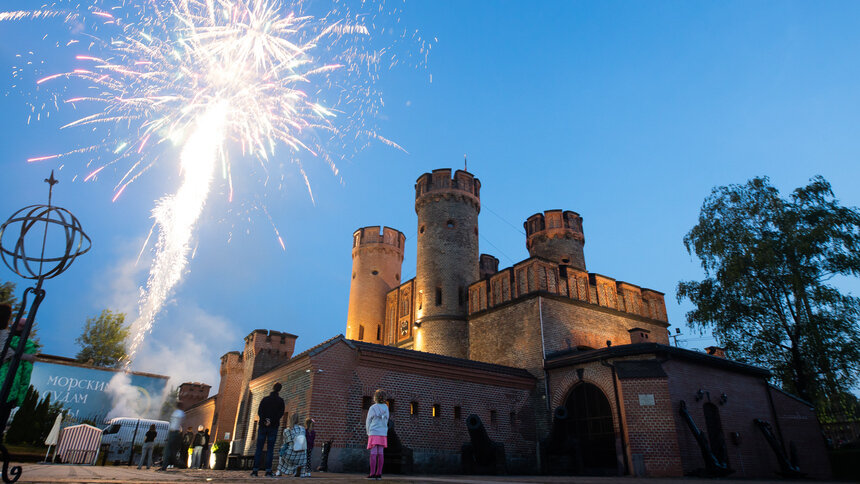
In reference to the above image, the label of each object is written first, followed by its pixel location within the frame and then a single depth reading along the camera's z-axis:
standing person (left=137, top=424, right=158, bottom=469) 16.88
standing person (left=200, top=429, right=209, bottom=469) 19.33
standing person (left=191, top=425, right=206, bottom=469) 18.69
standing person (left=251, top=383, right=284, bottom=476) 10.98
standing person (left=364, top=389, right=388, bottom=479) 8.77
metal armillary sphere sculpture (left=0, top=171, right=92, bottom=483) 4.82
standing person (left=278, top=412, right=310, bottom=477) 11.04
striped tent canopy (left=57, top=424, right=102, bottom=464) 19.39
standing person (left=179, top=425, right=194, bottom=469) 19.52
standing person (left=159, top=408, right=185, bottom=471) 15.46
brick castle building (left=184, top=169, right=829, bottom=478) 15.48
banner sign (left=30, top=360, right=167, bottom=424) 32.97
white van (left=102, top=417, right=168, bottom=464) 24.17
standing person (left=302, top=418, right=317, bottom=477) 12.95
